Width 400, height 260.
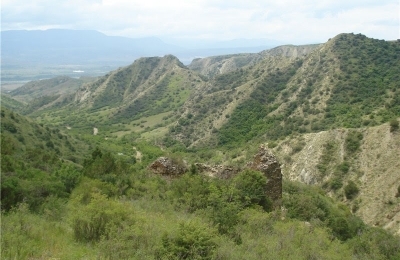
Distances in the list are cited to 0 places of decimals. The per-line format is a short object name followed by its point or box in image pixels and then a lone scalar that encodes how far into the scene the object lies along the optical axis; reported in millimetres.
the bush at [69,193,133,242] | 15250
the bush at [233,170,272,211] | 26083
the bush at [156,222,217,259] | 13422
